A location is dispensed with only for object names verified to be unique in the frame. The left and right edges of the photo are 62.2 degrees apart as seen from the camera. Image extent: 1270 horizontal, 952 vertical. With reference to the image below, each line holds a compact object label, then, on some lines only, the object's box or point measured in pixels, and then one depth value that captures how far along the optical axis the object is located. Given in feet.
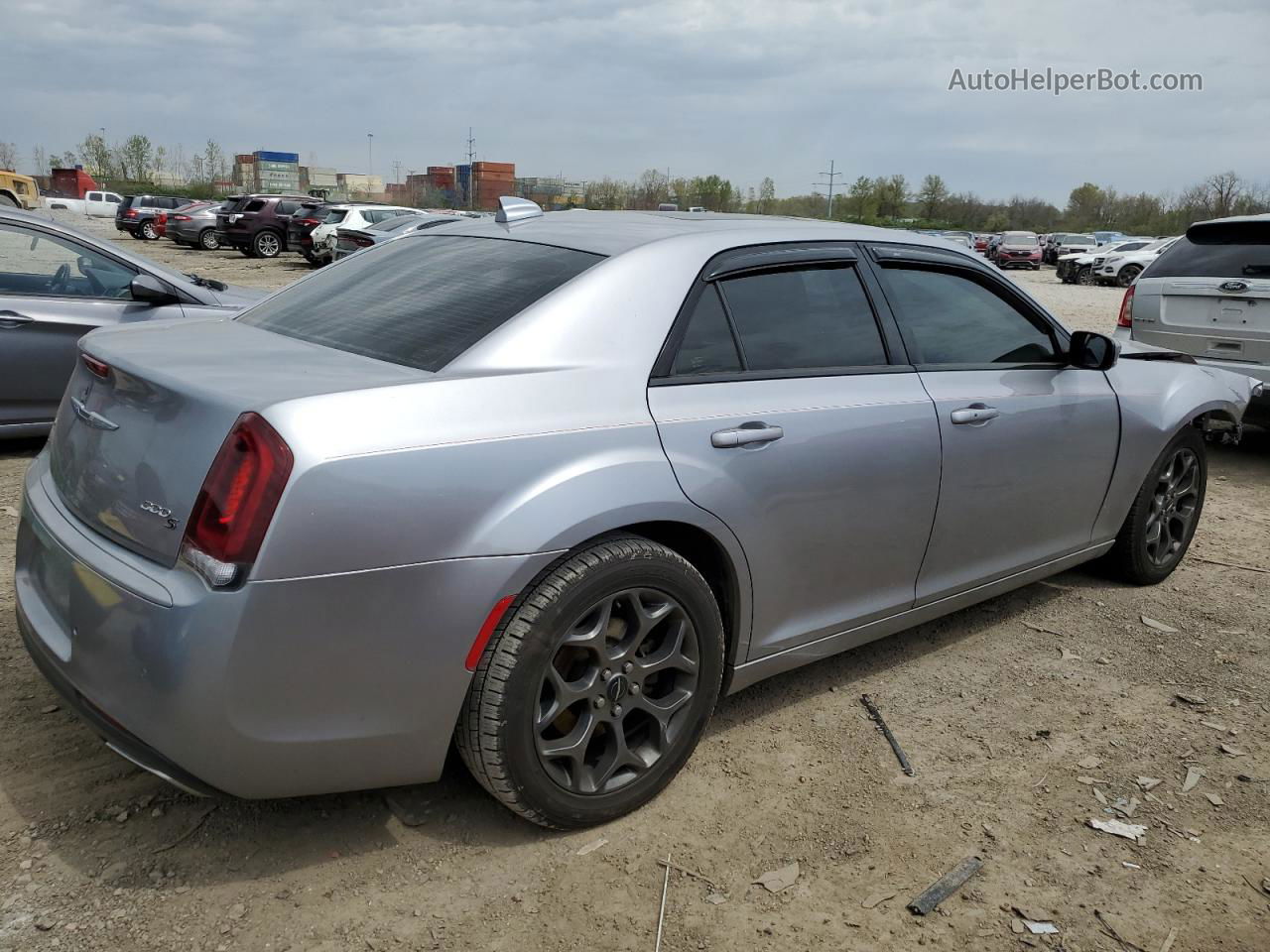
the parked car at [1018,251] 138.82
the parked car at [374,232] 67.73
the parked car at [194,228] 101.35
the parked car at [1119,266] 106.83
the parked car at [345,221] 81.30
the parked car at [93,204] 168.55
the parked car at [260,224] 94.32
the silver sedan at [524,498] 7.32
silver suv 22.79
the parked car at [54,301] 20.35
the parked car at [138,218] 117.29
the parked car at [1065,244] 155.22
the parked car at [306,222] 87.66
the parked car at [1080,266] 112.78
